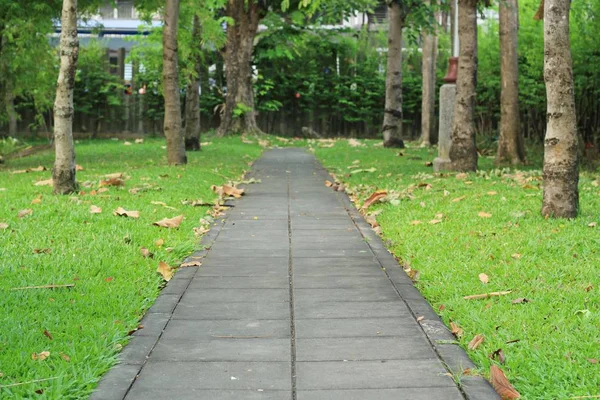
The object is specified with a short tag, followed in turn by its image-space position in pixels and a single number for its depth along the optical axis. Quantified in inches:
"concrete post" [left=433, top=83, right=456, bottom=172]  587.5
